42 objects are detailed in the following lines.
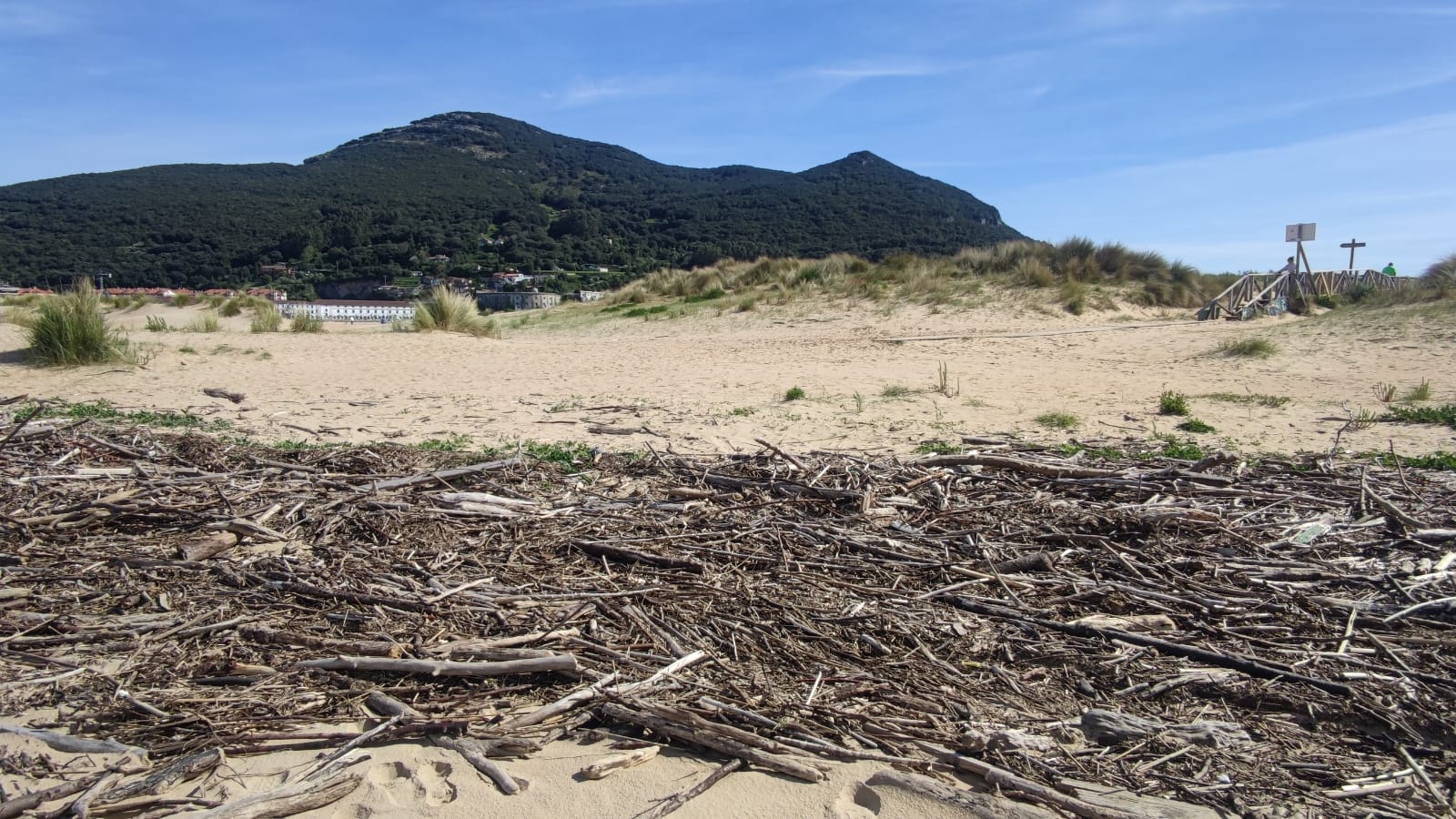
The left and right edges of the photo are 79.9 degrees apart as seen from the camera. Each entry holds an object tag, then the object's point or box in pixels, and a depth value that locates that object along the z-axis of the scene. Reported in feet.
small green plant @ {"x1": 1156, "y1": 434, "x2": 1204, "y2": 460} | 19.27
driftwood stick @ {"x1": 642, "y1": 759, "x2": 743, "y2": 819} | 7.63
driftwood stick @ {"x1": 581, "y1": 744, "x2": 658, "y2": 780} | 8.07
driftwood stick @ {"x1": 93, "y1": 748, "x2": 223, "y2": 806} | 7.66
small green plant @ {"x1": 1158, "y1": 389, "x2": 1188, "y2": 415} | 25.64
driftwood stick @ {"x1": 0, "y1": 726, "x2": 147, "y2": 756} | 8.35
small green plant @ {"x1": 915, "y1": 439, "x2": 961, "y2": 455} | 19.97
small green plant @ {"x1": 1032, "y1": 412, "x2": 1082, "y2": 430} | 23.91
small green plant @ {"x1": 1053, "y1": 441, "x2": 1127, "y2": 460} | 19.43
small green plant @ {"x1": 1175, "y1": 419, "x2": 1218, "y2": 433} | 23.38
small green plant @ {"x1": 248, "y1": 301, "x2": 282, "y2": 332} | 51.13
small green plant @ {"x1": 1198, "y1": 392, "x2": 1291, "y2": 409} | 27.27
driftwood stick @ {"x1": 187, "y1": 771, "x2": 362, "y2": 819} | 7.48
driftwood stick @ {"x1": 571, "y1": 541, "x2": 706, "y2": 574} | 12.79
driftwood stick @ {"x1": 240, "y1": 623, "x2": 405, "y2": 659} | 10.00
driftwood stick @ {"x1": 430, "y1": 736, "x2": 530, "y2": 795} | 7.91
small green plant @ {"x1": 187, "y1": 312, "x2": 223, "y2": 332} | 50.03
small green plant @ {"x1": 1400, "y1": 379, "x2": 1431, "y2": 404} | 27.07
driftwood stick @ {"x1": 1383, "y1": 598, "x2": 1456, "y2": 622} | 10.66
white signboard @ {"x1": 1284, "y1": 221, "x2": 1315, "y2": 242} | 68.44
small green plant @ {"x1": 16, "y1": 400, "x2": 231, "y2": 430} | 24.06
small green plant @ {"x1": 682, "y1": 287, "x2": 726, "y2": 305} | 72.95
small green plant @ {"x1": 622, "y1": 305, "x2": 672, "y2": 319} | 68.18
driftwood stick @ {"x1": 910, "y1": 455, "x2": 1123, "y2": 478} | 16.80
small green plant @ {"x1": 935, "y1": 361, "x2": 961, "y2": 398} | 29.43
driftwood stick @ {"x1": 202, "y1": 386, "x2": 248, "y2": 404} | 28.58
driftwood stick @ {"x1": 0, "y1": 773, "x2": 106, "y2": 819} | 7.45
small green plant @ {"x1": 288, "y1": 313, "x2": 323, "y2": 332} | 52.15
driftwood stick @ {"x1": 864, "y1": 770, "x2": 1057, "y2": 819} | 7.56
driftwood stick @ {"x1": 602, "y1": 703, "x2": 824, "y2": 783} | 8.07
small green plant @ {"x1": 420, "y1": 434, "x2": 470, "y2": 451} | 20.44
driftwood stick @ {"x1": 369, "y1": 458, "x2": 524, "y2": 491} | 16.27
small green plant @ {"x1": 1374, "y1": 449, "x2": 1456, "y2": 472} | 18.17
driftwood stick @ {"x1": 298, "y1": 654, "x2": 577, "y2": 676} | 9.53
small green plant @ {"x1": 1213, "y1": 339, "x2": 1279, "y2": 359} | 37.37
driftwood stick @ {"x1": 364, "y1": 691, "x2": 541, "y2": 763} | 8.38
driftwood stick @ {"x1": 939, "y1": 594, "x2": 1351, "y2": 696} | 9.53
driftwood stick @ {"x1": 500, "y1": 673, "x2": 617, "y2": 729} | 8.77
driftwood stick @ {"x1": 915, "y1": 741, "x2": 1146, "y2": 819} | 7.50
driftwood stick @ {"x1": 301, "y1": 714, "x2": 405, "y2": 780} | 8.08
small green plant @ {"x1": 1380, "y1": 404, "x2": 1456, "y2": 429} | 23.62
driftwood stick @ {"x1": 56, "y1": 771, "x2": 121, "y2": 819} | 7.38
